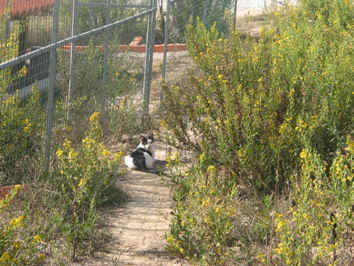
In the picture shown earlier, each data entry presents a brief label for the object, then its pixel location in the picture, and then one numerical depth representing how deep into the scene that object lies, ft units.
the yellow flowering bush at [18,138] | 35.25
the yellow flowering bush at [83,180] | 29.65
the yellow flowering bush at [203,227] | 27.06
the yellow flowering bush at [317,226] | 23.63
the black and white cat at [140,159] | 45.55
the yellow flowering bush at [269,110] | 34.60
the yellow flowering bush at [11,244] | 21.52
